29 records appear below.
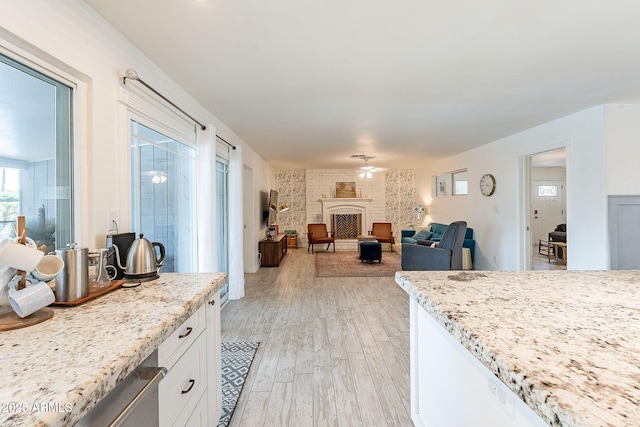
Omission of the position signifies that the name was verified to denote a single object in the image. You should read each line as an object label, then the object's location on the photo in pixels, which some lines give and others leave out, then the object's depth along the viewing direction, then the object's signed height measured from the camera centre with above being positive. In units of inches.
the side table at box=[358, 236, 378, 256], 271.4 -24.6
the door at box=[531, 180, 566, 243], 328.2 +4.2
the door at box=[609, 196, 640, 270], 126.9 -9.3
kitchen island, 23.0 -14.2
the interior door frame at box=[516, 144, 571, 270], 177.3 -0.6
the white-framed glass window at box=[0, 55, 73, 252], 47.8 +11.4
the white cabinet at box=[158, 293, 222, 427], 42.9 -27.3
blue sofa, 222.7 -21.1
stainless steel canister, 45.3 -9.5
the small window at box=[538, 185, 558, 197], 330.4 +22.7
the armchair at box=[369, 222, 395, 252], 309.6 -21.1
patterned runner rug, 73.4 -48.1
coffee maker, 61.6 -6.3
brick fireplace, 342.3 -3.7
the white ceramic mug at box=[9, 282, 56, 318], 37.8 -11.1
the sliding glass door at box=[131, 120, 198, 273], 82.6 +7.3
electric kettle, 60.4 -9.7
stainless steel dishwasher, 29.4 -20.8
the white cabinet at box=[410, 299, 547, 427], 32.7 -25.0
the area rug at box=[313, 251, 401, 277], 213.8 -43.8
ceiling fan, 245.0 +46.6
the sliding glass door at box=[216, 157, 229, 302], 153.6 -0.3
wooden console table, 237.1 -31.1
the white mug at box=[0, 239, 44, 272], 37.5 -5.2
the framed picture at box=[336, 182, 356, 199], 348.8 +27.9
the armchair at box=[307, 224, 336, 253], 307.5 -22.1
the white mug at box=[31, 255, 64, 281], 44.0 -7.7
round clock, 202.9 +19.5
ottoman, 248.5 -32.8
